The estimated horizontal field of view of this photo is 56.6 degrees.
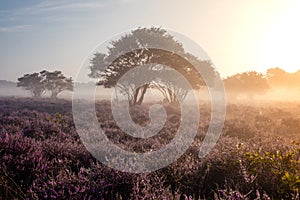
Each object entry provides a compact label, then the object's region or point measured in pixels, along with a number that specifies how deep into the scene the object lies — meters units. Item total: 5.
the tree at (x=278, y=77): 77.56
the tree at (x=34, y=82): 65.74
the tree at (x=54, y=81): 62.62
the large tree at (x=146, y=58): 26.03
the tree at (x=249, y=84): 66.12
